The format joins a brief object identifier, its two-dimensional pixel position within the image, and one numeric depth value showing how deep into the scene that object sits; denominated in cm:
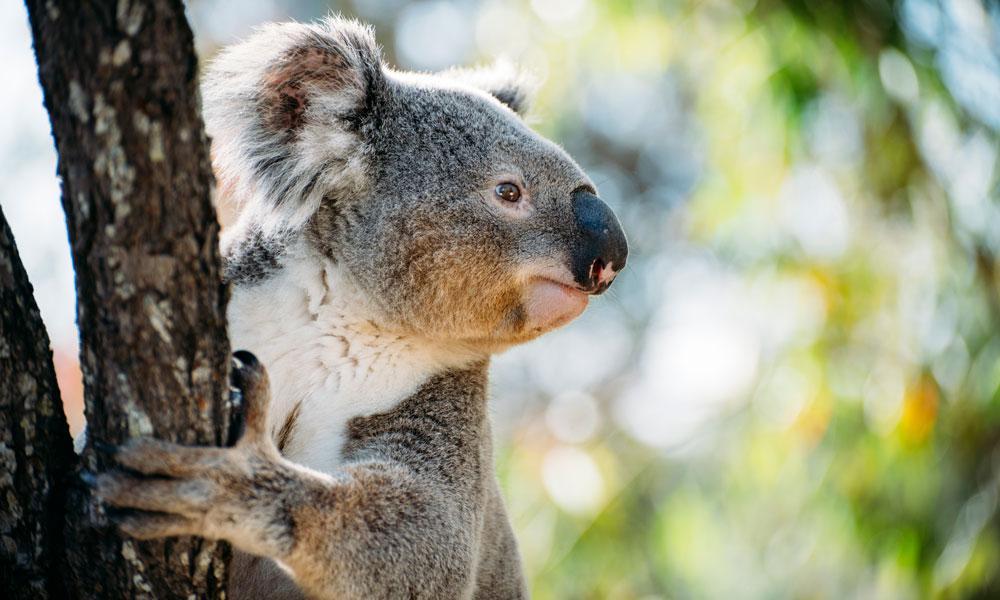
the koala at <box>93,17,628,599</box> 271
